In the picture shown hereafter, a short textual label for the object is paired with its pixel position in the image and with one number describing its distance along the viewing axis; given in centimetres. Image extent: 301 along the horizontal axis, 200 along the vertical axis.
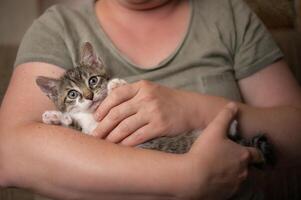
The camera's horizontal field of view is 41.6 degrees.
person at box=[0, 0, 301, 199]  79
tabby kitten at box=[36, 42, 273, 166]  93
